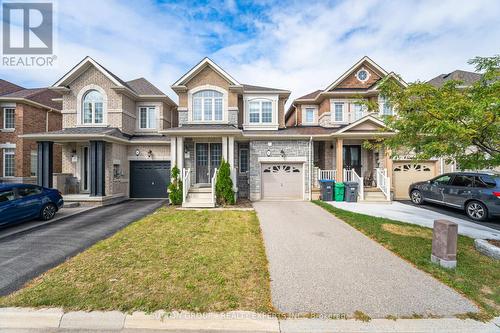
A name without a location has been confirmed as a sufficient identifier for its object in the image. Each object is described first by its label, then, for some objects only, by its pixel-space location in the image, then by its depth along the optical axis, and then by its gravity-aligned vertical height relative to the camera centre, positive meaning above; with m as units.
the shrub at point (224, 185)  10.63 -0.85
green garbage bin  11.92 -1.30
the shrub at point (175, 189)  10.77 -1.07
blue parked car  7.00 -1.25
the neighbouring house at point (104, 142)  11.37 +1.51
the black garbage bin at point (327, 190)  12.00 -1.24
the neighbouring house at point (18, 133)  14.30 +2.34
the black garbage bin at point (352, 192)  11.68 -1.32
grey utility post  4.21 -1.53
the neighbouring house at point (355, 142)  12.00 +1.67
